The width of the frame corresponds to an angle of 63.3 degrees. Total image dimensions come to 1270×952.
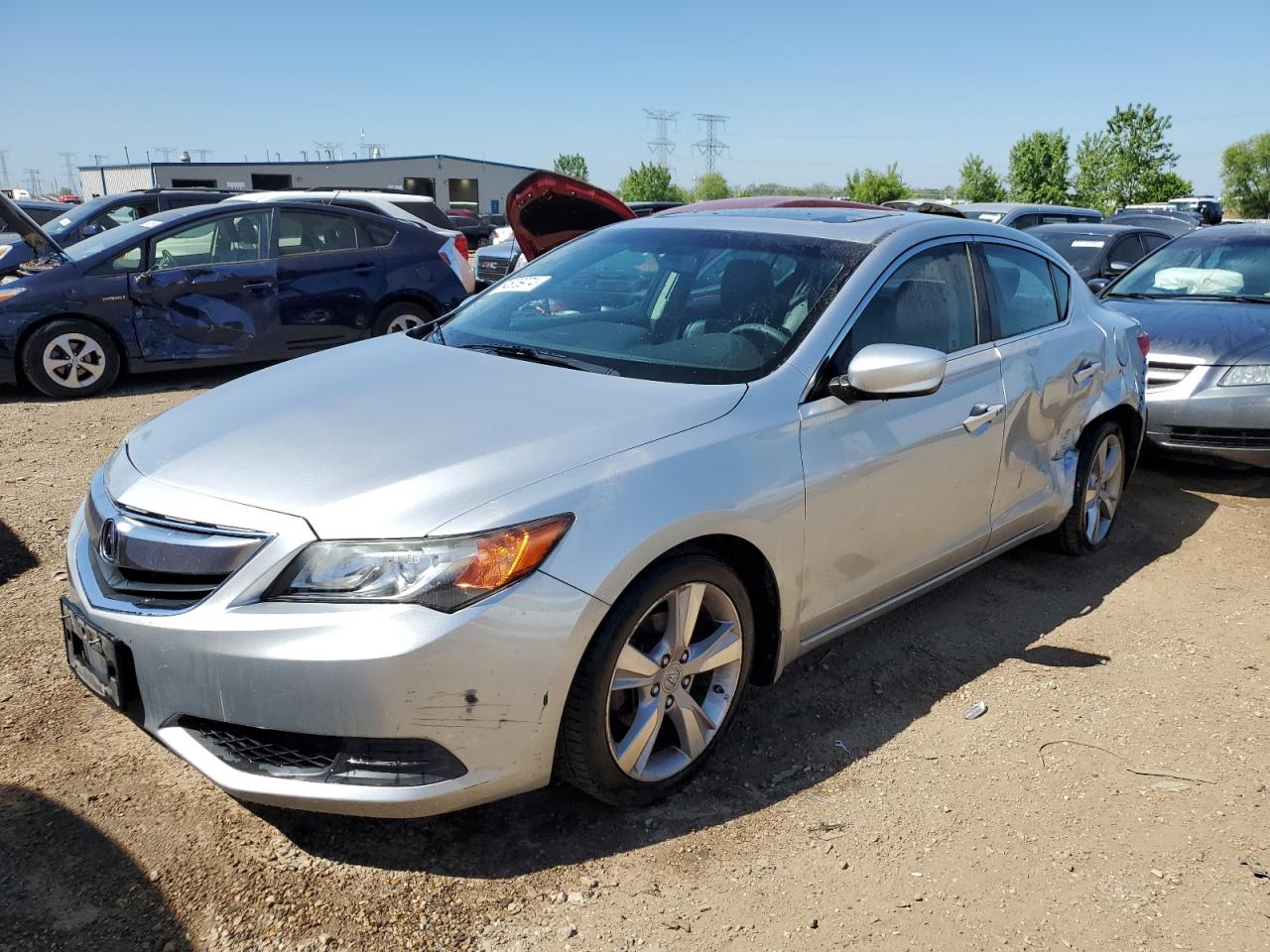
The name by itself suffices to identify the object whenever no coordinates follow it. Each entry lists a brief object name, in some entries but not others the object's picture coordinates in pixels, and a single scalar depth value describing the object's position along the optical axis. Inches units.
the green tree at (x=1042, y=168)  1829.5
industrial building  1962.2
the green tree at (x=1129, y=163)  1780.3
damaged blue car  309.9
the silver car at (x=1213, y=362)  233.8
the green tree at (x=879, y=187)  2313.0
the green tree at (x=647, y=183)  3555.6
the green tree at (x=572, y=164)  3978.1
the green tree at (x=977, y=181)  2290.8
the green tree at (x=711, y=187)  4493.1
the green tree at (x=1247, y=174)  3558.1
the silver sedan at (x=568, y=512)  91.7
